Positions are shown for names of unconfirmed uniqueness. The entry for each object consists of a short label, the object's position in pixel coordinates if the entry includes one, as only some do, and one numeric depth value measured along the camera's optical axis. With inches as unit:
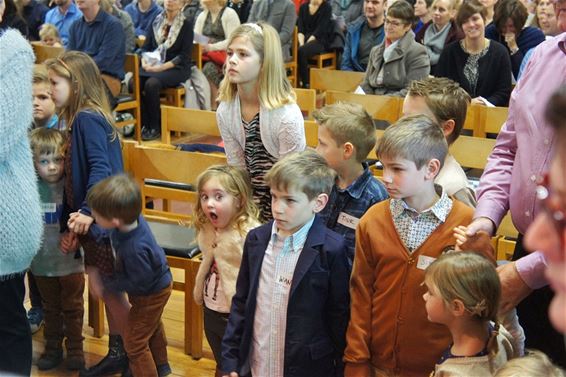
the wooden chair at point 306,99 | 204.5
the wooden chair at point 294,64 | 362.5
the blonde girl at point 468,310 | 78.3
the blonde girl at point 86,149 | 122.5
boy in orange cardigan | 87.5
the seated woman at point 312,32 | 373.7
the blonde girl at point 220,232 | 110.3
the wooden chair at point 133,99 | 290.2
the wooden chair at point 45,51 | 284.8
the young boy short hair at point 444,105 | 105.2
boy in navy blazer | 94.3
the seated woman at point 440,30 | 254.4
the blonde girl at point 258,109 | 118.4
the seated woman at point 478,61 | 200.8
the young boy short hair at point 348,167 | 101.9
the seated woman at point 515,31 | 222.7
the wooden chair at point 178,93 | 309.8
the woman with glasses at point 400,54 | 219.3
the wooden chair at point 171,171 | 142.7
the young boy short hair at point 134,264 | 115.3
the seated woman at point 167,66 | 302.7
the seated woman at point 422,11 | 288.8
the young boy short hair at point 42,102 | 131.6
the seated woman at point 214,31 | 322.7
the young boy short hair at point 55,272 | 126.4
